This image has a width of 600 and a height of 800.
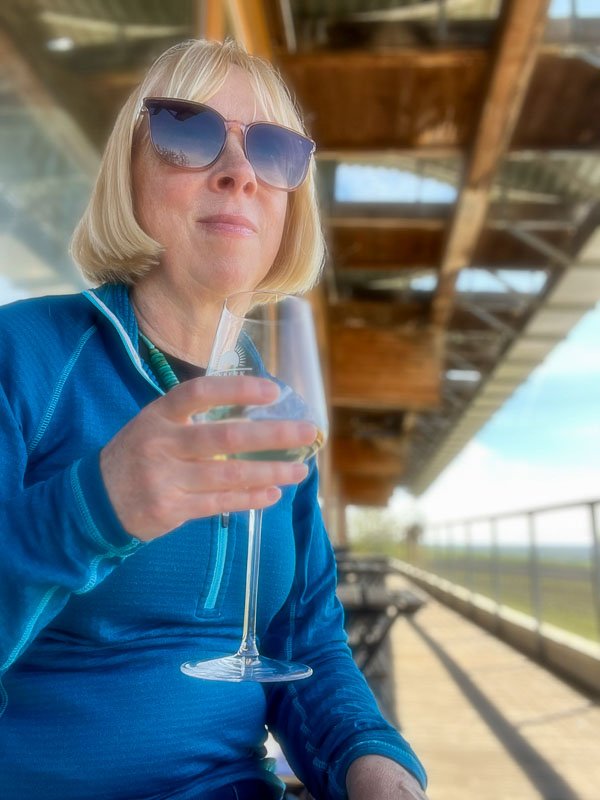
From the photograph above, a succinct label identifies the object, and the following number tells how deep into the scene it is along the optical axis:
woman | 0.64
